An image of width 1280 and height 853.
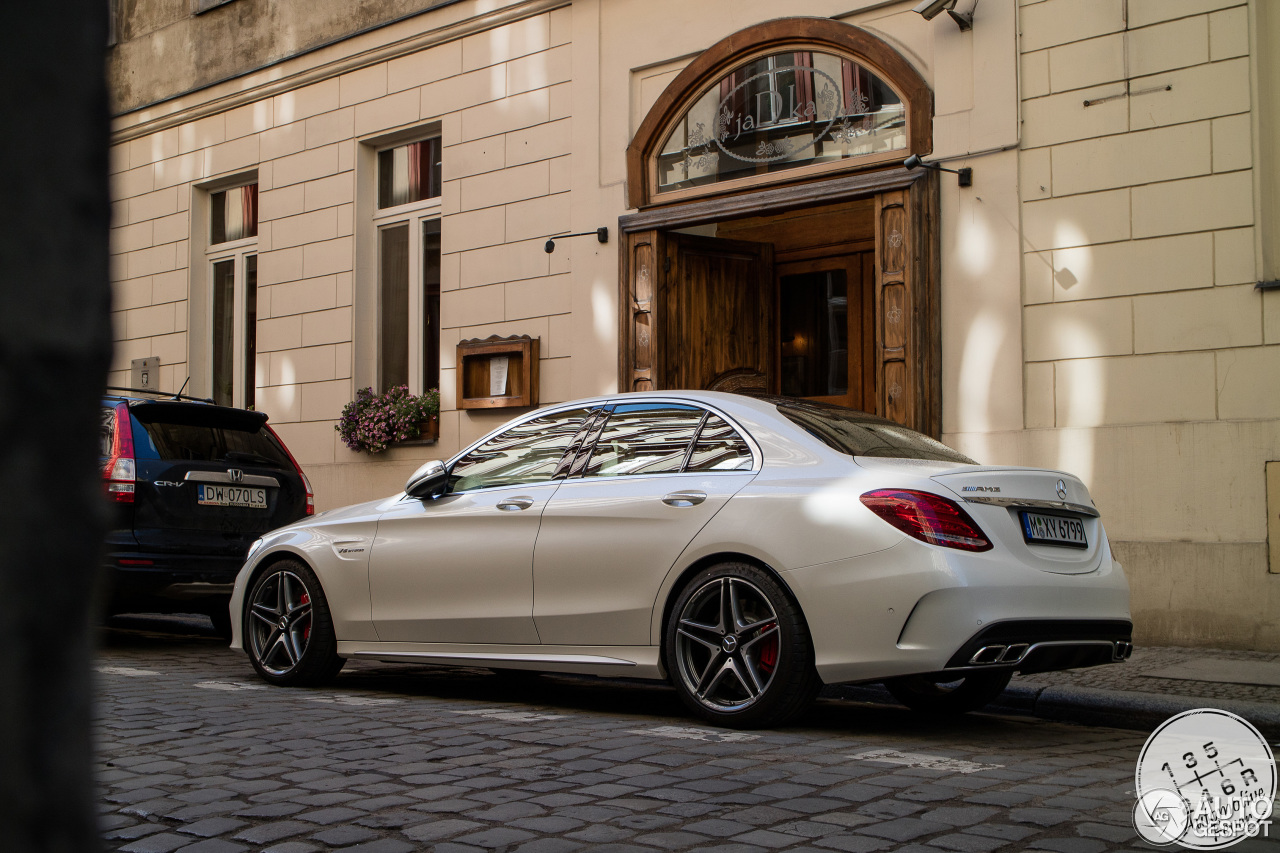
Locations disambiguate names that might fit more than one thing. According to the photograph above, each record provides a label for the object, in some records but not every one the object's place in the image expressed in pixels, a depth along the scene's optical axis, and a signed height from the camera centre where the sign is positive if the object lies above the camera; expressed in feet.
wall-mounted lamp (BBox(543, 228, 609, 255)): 37.35 +7.87
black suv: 26.94 +0.15
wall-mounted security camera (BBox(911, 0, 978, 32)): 30.00 +11.59
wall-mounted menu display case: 38.99 +4.10
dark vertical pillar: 2.87 +0.24
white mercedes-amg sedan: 15.84 -0.85
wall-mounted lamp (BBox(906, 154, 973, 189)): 30.40 +8.09
